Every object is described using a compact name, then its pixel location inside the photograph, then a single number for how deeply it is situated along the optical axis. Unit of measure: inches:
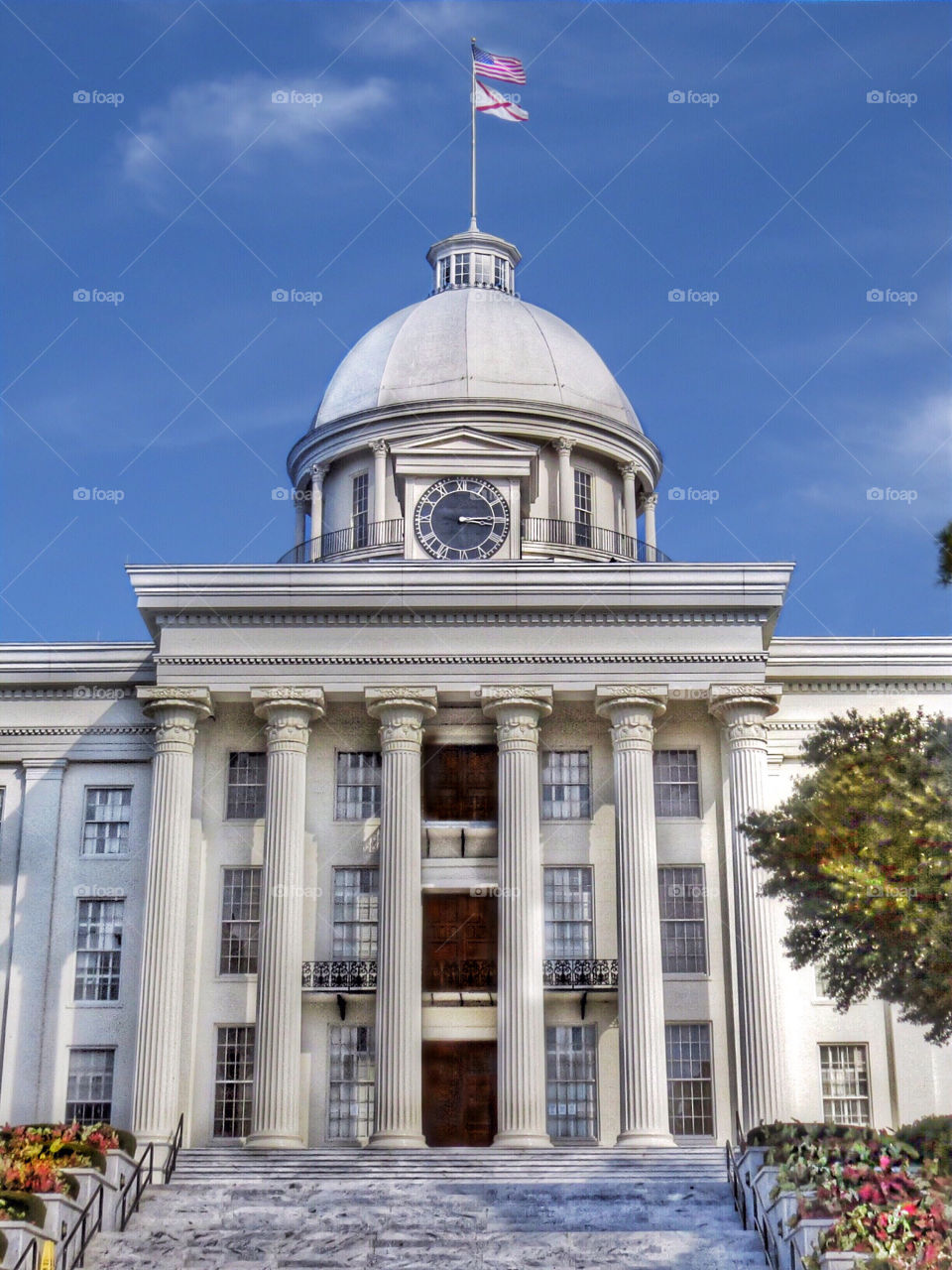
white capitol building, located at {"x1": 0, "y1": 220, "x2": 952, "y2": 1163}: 1444.4
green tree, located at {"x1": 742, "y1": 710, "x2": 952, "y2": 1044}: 967.0
